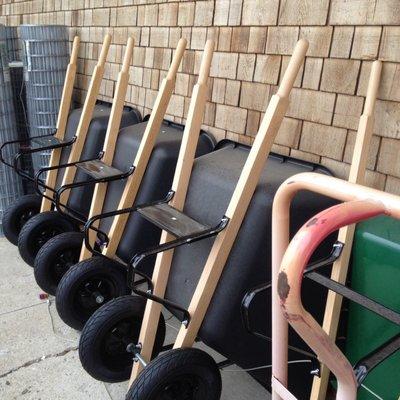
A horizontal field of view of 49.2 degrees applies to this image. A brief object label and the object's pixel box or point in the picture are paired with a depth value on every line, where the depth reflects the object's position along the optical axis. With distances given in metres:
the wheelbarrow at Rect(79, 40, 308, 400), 1.54
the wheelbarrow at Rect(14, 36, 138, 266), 2.78
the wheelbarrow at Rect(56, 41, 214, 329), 2.15
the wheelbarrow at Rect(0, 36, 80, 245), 3.06
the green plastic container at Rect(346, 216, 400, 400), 1.46
